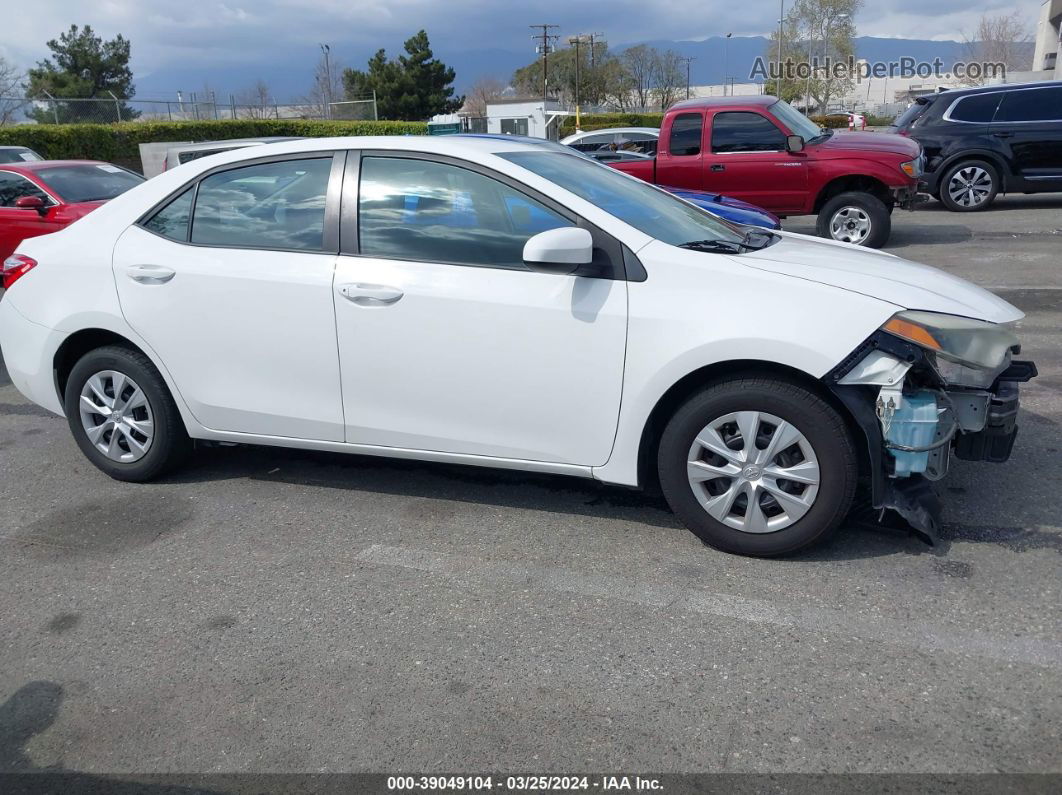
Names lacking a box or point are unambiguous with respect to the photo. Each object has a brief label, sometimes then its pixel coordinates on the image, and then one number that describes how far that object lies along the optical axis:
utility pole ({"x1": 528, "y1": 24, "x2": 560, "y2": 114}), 80.38
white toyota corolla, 3.57
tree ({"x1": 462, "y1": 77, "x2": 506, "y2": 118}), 85.44
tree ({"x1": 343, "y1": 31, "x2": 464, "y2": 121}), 59.31
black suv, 13.78
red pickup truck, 11.45
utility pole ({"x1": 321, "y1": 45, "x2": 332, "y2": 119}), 59.50
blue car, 8.65
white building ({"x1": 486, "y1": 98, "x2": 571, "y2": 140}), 35.69
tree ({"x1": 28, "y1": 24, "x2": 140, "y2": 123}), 48.59
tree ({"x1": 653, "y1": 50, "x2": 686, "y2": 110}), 79.25
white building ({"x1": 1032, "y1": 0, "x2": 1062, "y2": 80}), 53.69
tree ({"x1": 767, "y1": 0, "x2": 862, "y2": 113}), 60.62
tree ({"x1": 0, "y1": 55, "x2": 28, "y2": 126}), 27.20
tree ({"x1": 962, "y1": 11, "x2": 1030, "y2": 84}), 71.69
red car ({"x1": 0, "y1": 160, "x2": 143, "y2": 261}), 10.48
